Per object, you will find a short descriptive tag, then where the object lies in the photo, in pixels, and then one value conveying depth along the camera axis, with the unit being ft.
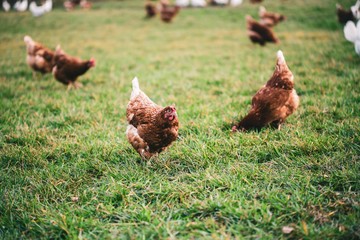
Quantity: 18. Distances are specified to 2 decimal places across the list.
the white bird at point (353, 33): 16.92
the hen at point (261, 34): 29.43
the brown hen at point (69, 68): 17.91
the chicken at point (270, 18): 37.65
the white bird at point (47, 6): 55.32
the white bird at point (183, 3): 62.75
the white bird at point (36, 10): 50.97
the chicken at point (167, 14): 49.21
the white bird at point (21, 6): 59.31
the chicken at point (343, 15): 34.91
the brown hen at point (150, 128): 8.91
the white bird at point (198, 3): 61.41
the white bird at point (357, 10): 22.08
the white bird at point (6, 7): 60.13
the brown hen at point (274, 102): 10.68
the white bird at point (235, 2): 58.20
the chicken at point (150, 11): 52.90
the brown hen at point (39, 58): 20.18
